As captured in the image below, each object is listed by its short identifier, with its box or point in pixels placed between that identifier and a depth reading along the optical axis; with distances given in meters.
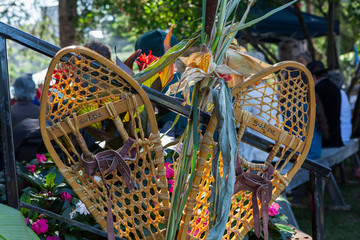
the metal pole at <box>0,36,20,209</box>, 1.35
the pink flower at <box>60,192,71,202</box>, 2.03
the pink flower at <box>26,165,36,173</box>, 2.43
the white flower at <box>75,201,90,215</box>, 1.75
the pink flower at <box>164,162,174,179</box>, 2.24
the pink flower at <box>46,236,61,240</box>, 1.84
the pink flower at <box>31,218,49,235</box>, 1.81
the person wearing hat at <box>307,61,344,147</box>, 5.44
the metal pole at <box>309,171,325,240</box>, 2.03
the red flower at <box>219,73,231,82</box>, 1.52
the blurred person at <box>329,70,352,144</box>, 5.73
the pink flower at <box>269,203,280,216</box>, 2.24
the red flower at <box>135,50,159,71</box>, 1.93
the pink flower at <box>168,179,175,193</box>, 2.12
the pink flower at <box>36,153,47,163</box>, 2.49
